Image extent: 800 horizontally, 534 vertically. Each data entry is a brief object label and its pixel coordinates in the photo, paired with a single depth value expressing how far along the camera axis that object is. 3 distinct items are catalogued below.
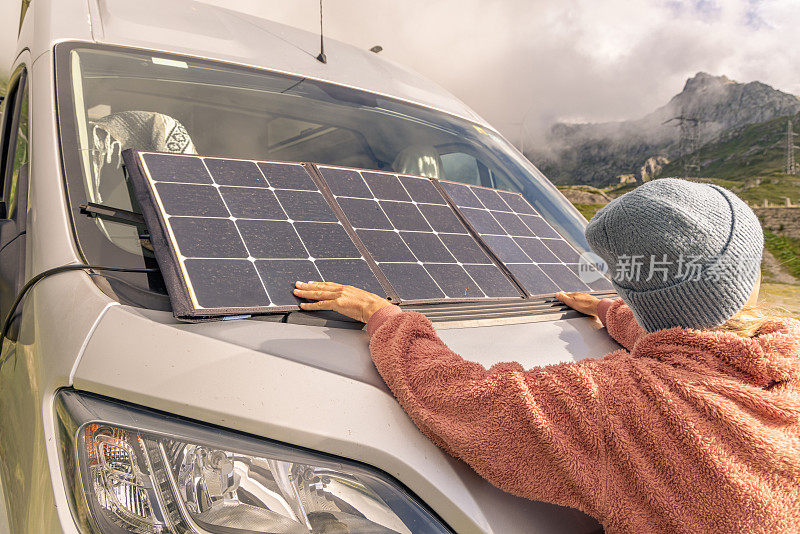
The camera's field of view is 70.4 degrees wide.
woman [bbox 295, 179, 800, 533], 1.05
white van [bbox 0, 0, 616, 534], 1.14
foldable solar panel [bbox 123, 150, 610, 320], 1.56
